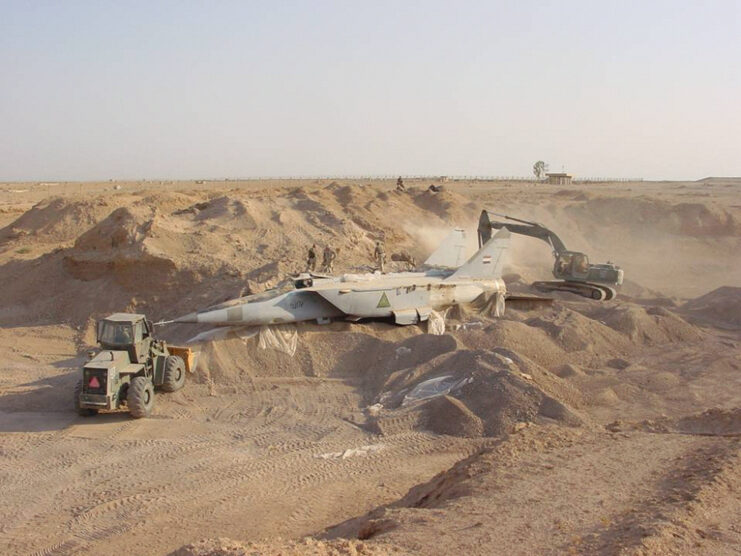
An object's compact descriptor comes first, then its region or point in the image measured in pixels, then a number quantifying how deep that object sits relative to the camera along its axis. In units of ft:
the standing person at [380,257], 67.81
